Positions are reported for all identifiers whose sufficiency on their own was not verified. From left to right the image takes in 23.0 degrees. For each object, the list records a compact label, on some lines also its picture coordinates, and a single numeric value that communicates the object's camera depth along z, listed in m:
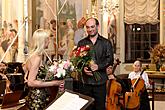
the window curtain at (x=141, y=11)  14.93
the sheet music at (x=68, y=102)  2.08
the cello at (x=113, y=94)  6.65
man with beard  4.93
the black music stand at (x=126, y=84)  7.07
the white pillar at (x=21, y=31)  10.68
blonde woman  3.61
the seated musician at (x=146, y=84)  7.16
